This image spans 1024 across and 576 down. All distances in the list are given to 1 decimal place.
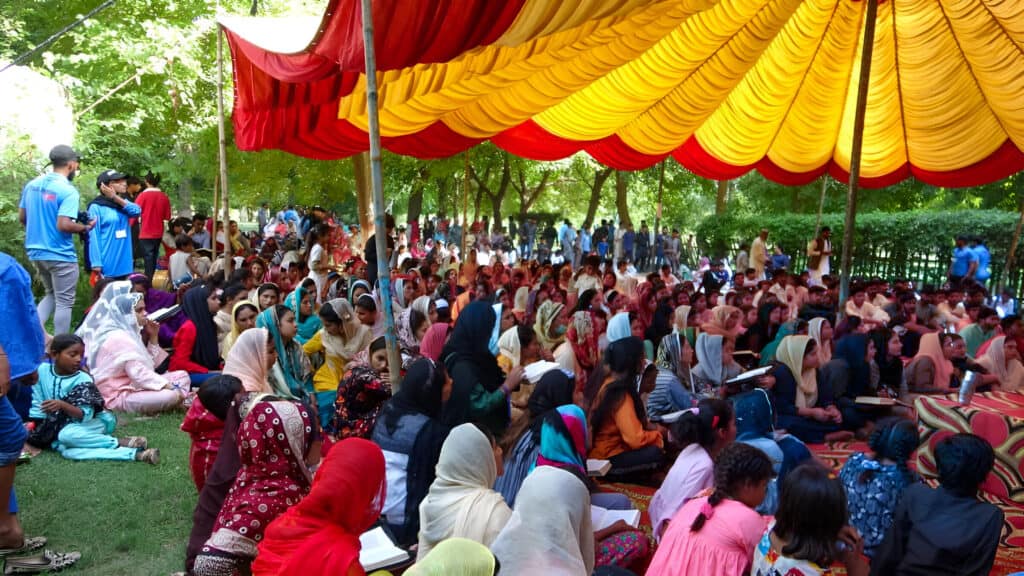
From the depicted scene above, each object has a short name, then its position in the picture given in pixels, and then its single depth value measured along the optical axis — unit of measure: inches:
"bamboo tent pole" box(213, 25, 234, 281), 270.9
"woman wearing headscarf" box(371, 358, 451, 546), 142.5
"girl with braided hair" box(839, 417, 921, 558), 139.4
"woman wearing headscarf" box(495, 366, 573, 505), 155.1
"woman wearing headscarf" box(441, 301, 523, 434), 187.2
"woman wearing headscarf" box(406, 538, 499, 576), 82.0
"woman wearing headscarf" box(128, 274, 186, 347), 293.0
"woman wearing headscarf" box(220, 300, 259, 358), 241.1
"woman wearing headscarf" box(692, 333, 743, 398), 249.4
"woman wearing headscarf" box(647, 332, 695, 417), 224.7
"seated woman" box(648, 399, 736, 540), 147.4
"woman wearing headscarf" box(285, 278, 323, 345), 267.1
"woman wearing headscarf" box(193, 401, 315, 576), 121.6
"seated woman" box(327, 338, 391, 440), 181.3
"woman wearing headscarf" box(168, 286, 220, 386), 275.1
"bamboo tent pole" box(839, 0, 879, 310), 276.7
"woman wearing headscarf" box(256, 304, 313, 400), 214.8
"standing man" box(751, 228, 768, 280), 599.8
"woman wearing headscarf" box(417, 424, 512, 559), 111.7
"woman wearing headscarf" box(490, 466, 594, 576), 101.3
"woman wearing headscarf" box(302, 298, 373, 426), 230.8
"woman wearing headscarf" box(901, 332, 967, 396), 264.7
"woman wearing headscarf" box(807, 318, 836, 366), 259.0
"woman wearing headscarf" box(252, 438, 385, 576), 98.1
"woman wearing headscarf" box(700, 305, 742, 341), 262.5
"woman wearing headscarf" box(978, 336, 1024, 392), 254.2
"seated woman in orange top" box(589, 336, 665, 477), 191.5
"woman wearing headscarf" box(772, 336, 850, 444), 229.6
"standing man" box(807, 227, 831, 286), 517.7
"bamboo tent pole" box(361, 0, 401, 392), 154.7
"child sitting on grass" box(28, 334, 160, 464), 195.6
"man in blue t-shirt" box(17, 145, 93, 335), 252.8
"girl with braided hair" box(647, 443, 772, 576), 109.3
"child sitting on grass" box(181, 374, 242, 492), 150.8
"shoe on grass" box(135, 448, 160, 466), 198.2
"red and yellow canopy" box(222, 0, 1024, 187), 179.6
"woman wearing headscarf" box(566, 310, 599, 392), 244.1
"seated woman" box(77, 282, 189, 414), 236.5
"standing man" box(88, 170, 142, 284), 292.7
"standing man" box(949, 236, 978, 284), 509.7
